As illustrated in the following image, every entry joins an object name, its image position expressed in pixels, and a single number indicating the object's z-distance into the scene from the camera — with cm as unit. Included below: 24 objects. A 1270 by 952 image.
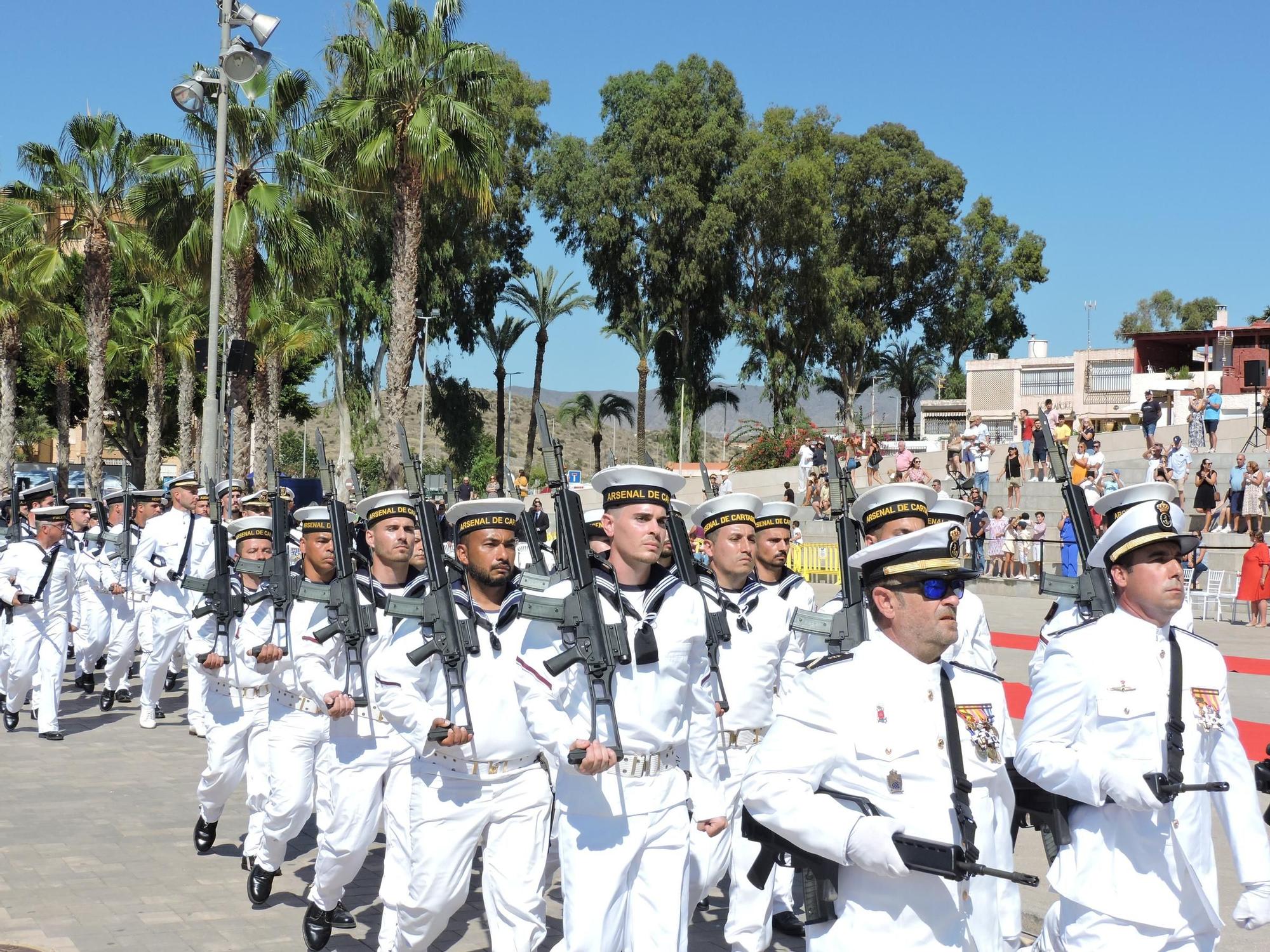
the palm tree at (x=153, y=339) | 4156
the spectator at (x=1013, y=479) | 3070
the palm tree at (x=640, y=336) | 5078
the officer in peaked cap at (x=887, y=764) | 358
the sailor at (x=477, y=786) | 598
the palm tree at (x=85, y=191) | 2988
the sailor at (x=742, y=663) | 652
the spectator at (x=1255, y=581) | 2078
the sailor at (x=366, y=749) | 702
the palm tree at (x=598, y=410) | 6056
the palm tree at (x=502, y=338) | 5256
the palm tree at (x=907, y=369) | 5934
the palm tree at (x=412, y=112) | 2536
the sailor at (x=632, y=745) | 520
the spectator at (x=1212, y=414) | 3092
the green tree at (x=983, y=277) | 5472
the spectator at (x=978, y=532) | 2552
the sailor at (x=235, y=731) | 880
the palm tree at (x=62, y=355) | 4359
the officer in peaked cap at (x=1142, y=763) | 445
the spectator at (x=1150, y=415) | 3162
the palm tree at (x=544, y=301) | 5169
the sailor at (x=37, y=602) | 1367
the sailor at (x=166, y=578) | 1398
